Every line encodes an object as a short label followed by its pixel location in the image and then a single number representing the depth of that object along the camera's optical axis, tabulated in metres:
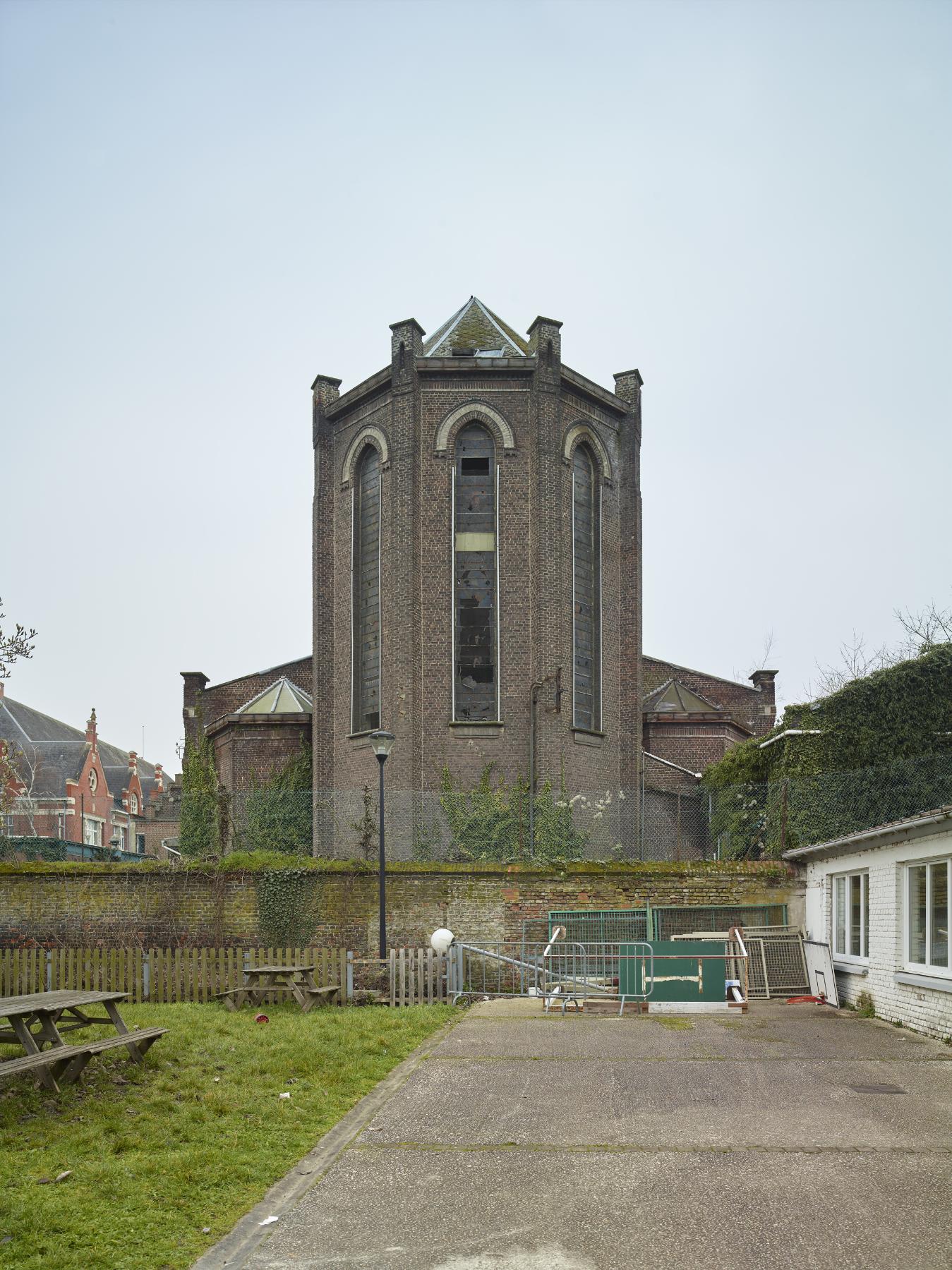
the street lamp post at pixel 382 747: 19.48
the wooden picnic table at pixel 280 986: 17.11
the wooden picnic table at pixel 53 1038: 9.60
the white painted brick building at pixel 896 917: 13.70
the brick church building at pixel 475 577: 28.23
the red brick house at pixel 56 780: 66.25
